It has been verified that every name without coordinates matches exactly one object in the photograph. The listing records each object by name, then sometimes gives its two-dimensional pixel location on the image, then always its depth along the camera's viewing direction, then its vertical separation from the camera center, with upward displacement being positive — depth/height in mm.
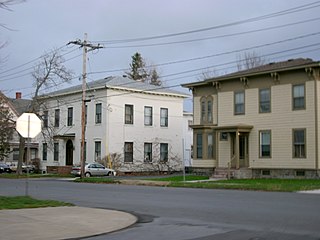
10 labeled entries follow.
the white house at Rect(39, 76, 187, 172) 52259 +3442
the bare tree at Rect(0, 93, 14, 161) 54844 +3051
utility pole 41281 +8064
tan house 36031 +2852
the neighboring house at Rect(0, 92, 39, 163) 69625 +1884
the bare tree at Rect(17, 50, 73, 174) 50000 +7500
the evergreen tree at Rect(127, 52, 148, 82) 87981 +15528
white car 47625 -1244
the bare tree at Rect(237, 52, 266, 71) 63484 +11847
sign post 19000 +1171
